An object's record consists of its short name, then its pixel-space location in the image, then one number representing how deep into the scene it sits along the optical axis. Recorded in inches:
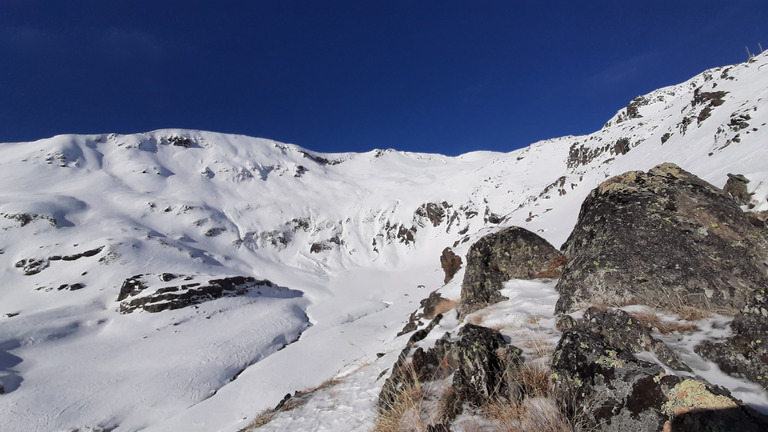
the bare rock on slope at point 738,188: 365.0
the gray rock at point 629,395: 82.0
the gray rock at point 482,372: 140.9
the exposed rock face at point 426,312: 814.7
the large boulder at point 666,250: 191.3
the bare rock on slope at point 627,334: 127.0
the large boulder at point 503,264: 348.8
